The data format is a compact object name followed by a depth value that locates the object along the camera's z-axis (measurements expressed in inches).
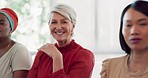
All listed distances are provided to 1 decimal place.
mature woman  78.0
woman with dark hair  58.3
